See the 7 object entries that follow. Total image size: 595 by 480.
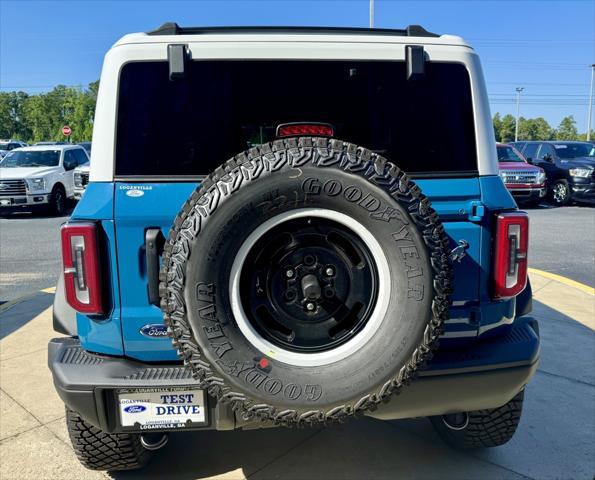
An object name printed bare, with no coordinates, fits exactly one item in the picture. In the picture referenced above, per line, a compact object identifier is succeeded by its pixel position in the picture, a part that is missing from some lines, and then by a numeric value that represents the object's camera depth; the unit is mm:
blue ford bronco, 1900
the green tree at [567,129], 95912
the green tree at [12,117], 84750
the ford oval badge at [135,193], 2129
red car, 13992
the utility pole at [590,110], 52531
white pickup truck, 12969
